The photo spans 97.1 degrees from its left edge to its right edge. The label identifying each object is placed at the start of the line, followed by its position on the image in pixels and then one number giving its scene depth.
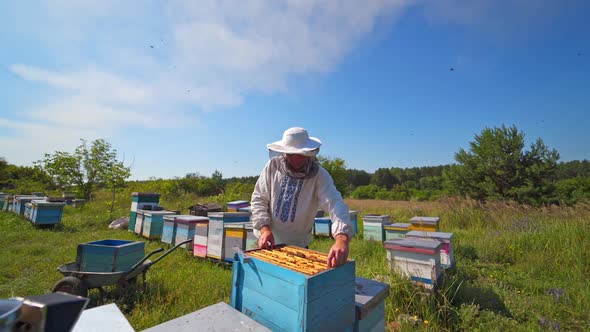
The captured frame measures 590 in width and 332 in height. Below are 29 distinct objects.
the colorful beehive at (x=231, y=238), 4.79
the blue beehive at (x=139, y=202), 8.33
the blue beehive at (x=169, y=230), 6.23
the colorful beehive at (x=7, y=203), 11.74
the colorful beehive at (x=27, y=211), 8.89
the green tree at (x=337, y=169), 20.53
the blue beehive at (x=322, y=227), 8.09
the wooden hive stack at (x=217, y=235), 5.00
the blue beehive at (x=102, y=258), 3.43
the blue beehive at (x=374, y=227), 7.08
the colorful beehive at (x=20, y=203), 9.63
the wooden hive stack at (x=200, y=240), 5.36
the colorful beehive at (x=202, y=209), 8.93
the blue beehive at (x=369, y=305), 1.64
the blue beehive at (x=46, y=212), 7.88
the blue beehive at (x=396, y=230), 6.17
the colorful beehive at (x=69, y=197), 13.53
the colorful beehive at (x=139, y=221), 7.52
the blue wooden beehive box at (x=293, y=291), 1.29
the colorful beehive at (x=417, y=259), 3.57
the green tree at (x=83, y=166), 14.67
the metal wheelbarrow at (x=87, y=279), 2.96
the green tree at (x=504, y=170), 17.22
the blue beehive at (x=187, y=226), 5.77
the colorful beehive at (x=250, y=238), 4.77
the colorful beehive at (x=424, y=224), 5.98
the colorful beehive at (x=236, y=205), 9.41
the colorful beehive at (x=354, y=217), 7.79
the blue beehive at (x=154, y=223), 7.06
